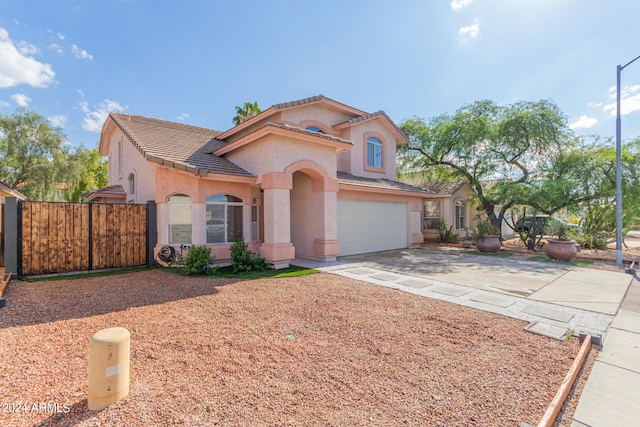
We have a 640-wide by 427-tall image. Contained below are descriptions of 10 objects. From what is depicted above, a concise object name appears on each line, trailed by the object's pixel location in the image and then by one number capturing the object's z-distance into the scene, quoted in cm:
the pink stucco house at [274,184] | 1042
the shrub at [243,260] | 1001
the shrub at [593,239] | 1662
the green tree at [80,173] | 2906
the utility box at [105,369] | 290
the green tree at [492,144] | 1723
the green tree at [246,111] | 2725
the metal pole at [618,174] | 1136
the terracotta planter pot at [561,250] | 1211
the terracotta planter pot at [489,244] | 1462
